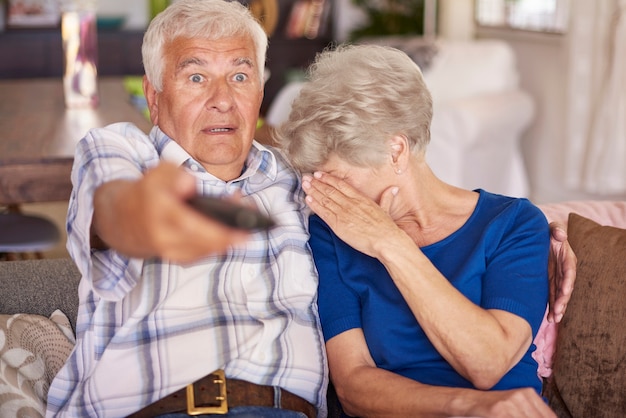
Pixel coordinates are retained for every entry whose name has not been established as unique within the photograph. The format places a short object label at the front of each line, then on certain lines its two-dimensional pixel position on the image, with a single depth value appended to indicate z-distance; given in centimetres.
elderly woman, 156
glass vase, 336
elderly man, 152
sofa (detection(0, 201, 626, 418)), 174
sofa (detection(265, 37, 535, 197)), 410
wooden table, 249
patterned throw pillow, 165
